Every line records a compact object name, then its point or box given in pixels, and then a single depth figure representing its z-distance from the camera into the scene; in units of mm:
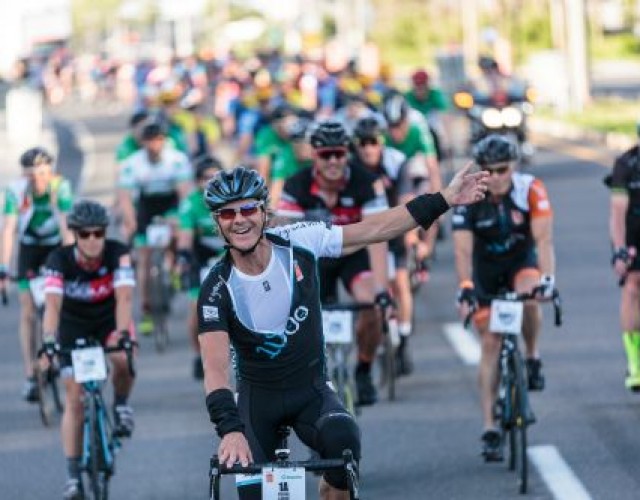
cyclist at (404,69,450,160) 26047
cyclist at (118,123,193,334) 19547
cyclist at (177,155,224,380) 17078
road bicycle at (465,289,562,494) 12148
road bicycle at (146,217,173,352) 18953
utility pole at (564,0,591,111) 50125
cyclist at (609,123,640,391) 14094
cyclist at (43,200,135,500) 12289
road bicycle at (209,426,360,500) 7961
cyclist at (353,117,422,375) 16203
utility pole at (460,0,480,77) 68900
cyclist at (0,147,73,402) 16031
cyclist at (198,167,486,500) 8664
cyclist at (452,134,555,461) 12508
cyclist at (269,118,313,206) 18578
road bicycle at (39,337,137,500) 11953
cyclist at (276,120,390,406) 13242
